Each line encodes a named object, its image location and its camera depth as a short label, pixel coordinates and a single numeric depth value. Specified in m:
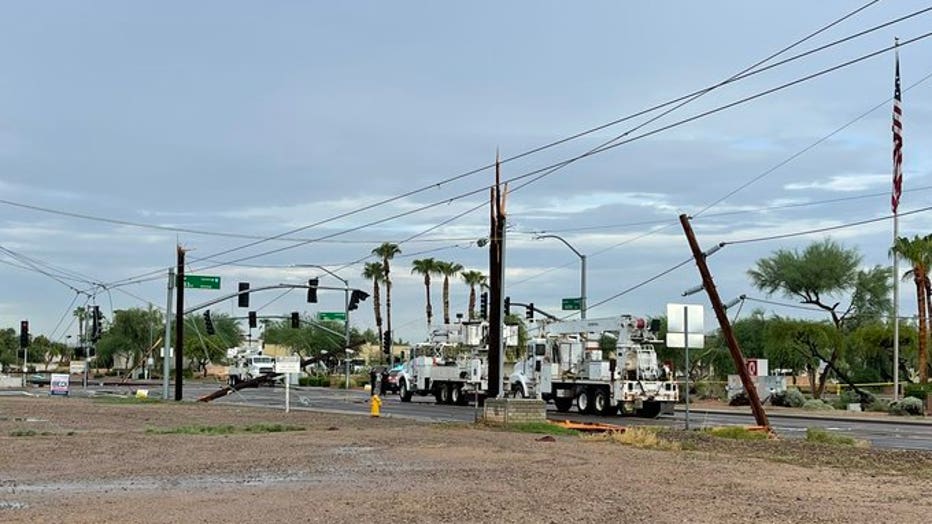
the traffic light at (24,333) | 69.88
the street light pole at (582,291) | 52.81
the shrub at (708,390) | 66.56
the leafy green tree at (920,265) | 56.53
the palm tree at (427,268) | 105.44
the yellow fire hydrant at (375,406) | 37.31
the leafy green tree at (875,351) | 59.12
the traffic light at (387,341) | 75.50
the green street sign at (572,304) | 54.59
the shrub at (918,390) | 51.19
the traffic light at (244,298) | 58.81
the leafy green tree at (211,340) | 130.88
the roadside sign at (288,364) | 41.12
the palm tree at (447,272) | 105.12
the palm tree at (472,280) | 103.94
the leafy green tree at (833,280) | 68.69
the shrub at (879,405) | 49.94
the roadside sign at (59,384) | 60.03
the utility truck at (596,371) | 42.03
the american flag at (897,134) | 44.75
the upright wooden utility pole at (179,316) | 53.09
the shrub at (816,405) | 50.78
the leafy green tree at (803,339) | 58.41
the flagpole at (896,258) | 44.88
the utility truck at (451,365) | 51.91
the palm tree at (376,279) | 105.62
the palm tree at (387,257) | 102.69
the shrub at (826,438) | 25.06
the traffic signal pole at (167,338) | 53.90
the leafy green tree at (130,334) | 132.25
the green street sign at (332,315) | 76.19
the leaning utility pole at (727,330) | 29.19
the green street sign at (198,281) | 54.06
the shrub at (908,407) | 47.06
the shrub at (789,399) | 53.56
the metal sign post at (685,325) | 27.08
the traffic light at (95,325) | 67.50
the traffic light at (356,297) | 63.94
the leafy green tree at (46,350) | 173.55
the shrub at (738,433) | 26.38
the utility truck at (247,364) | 85.38
